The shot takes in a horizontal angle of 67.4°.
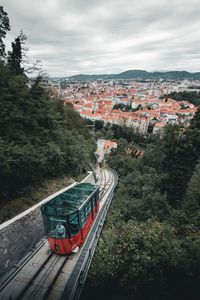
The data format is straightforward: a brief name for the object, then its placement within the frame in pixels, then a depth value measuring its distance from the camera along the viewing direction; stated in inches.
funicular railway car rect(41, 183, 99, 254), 243.6
